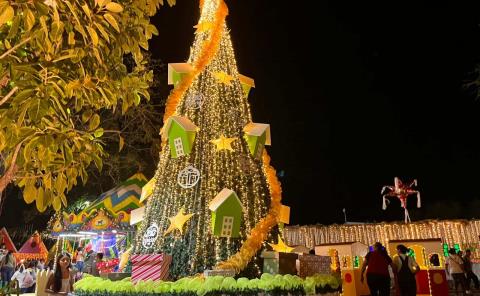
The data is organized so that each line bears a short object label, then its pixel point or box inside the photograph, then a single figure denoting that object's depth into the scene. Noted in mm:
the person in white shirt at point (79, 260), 14294
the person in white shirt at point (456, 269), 10203
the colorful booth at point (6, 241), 18825
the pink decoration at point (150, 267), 6723
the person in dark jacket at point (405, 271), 7371
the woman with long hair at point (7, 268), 12688
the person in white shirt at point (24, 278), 13094
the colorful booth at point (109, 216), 13500
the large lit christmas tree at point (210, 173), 7199
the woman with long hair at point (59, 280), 7625
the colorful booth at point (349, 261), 9758
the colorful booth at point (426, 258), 8984
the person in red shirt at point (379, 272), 7523
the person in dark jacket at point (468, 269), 10914
